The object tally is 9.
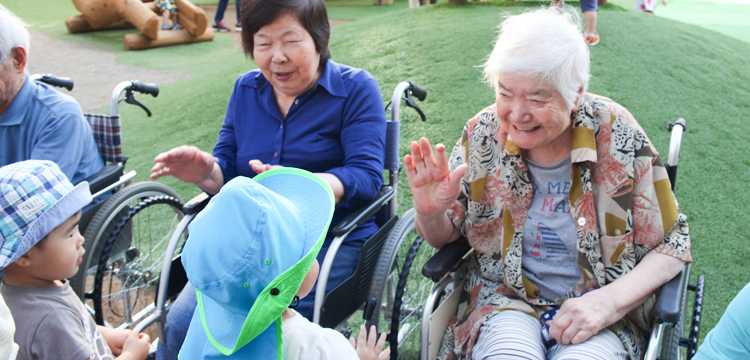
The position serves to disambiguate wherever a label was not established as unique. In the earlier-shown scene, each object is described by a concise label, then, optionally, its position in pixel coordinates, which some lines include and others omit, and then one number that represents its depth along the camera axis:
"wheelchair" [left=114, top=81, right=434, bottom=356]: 1.72
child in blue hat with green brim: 0.94
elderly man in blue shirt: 2.06
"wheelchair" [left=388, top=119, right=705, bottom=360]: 1.44
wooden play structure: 9.19
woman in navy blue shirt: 1.82
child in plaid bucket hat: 1.27
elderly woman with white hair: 1.46
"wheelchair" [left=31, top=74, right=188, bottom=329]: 2.13
